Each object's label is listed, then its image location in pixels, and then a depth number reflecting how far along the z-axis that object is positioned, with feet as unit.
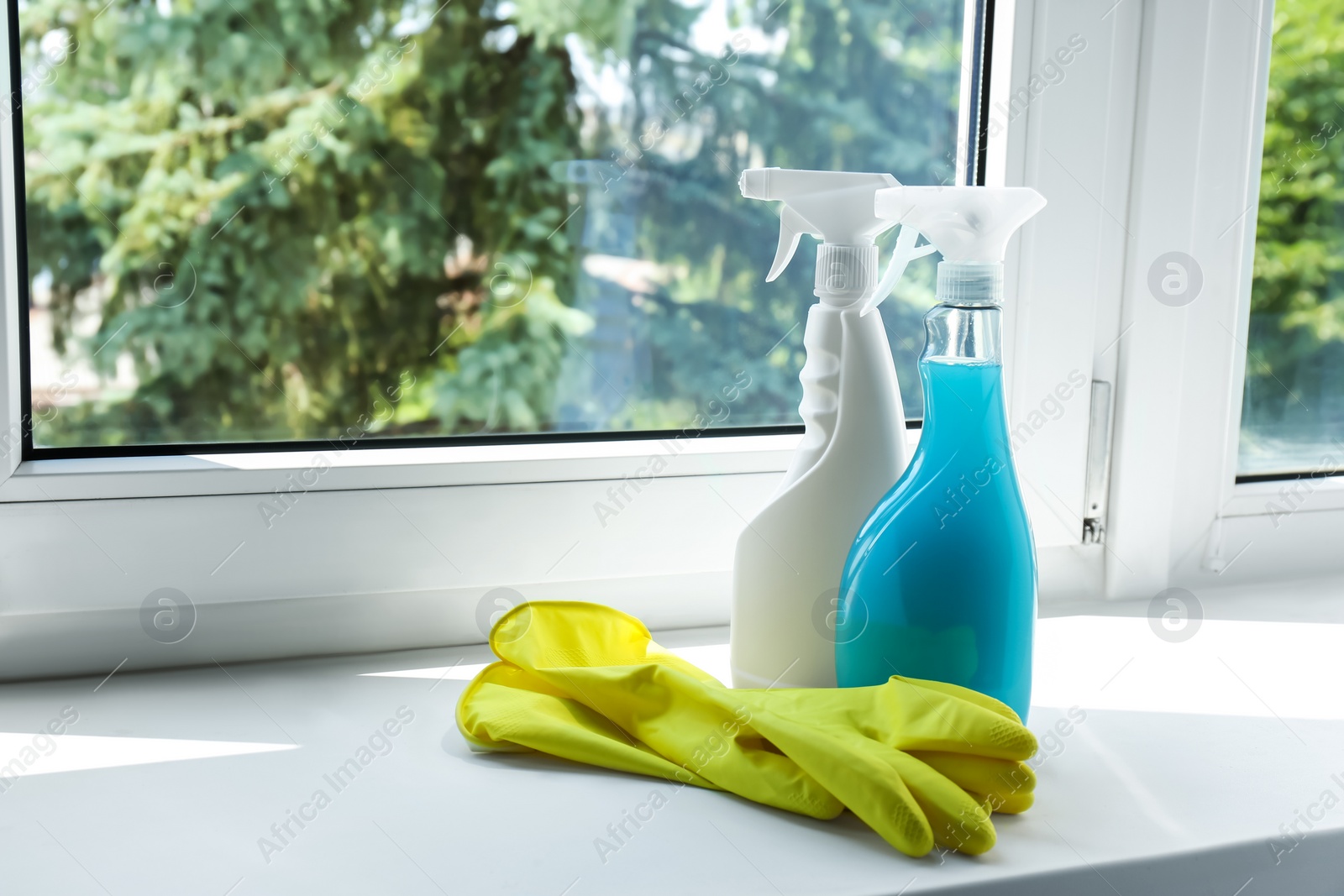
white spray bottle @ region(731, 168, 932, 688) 1.98
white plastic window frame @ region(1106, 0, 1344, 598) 2.69
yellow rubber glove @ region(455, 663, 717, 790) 1.86
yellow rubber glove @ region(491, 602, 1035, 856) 1.64
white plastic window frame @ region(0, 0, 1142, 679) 2.24
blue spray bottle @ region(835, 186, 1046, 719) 1.84
